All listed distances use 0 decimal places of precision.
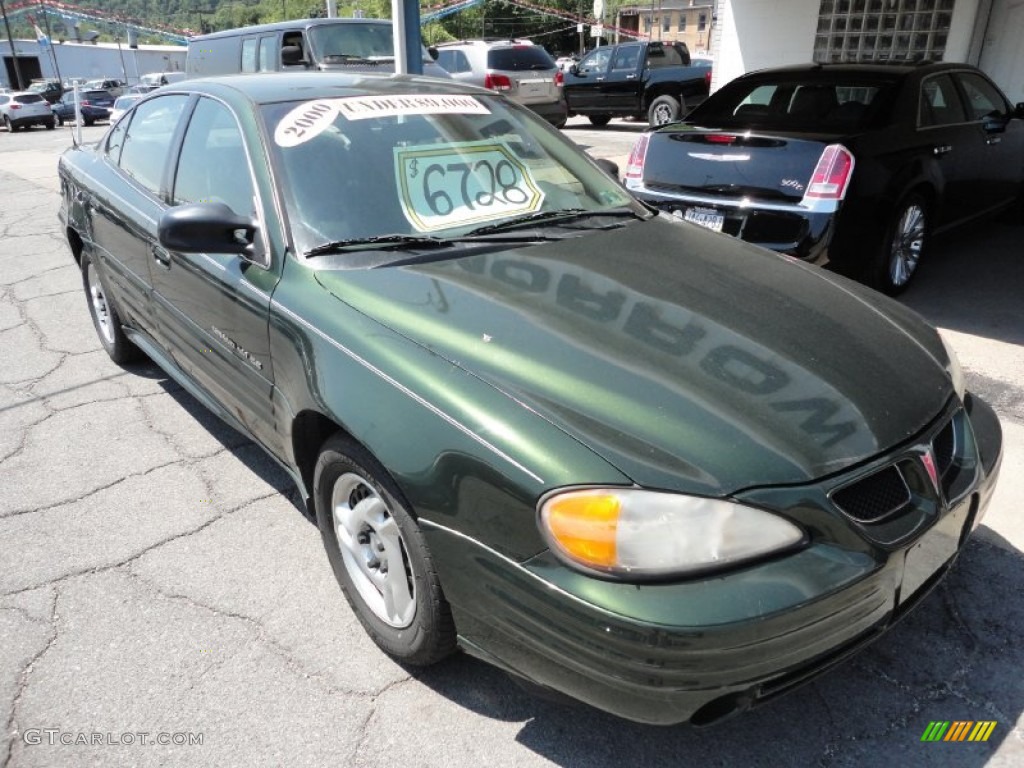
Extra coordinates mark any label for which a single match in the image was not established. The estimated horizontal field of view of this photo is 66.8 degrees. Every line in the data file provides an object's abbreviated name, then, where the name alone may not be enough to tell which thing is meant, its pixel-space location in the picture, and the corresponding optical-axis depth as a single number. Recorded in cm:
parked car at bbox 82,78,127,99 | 3722
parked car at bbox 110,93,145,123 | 1811
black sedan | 464
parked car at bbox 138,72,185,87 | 2184
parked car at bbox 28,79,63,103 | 3891
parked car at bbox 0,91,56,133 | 2892
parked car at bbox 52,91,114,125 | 3192
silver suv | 1366
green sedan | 166
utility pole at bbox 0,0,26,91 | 4611
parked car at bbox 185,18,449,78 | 995
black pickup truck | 1471
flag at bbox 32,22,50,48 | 5578
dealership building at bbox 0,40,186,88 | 5853
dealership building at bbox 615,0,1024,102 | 937
